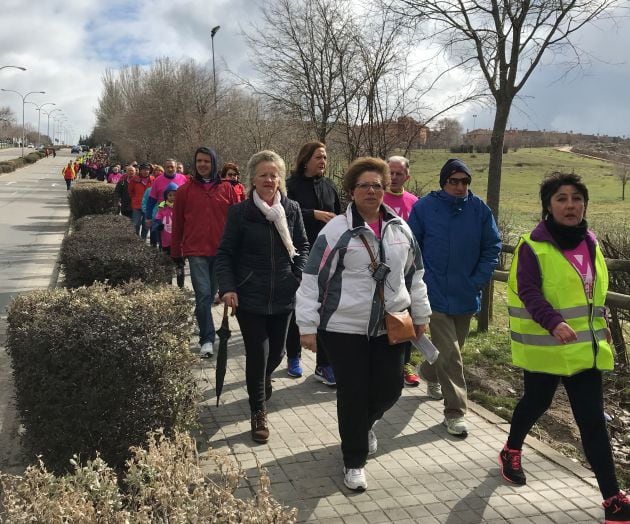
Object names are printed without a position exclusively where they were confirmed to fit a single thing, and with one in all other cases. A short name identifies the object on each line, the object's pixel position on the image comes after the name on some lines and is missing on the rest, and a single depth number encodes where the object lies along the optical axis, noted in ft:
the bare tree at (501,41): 21.34
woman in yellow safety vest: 10.98
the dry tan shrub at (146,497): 6.38
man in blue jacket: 14.75
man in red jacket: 20.01
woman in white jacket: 11.51
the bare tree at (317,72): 36.19
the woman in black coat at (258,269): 14.05
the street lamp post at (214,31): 78.61
